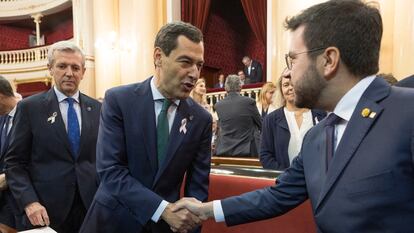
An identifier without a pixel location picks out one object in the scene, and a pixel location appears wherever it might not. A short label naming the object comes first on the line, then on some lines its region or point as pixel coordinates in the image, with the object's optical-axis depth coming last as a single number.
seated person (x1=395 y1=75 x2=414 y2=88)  1.60
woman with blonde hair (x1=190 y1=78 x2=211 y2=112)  5.14
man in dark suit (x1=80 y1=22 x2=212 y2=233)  1.59
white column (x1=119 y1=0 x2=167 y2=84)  9.55
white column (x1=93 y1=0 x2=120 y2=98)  10.38
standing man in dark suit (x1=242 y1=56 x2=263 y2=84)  9.45
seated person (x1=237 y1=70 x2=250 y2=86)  9.39
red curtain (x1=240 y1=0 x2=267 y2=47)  9.76
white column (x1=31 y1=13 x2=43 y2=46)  15.66
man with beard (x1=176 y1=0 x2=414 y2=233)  1.06
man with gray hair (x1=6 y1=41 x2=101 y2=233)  2.09
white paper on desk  1.65
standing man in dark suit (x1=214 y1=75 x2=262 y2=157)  3.99
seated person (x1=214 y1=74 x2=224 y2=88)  9.96
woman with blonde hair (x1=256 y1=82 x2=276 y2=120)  4.46
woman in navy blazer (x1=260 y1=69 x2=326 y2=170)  2.67
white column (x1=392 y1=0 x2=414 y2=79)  5.63
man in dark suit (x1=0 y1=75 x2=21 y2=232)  2.46
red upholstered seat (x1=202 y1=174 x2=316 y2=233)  1.91
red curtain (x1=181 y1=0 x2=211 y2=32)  10.14
